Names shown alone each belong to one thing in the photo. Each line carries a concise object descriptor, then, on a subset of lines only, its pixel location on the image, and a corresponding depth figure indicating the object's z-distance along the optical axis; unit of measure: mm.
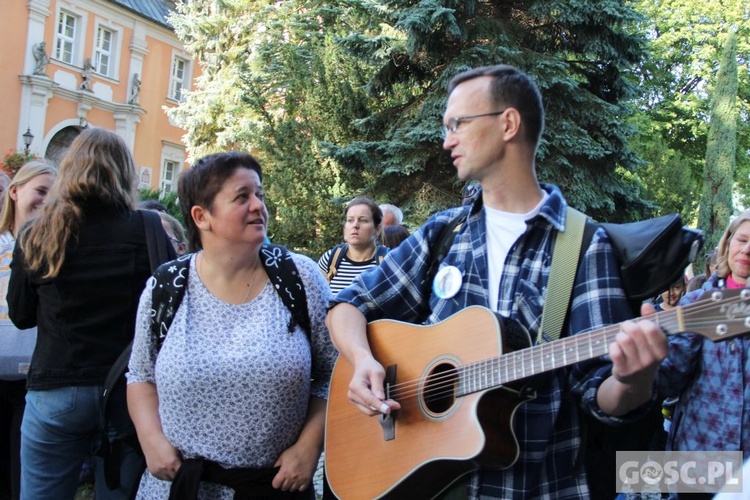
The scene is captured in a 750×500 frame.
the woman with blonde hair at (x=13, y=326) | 3613
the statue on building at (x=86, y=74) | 25719
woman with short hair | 2422
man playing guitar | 1874
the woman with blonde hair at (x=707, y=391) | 2674
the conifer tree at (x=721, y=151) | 20875
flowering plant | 15539
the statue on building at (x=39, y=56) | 23719
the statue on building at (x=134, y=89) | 27719
